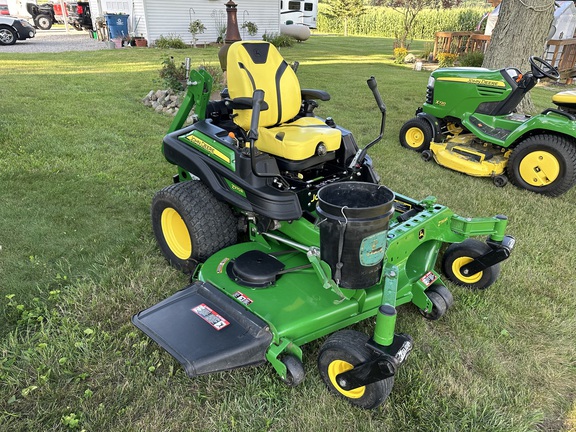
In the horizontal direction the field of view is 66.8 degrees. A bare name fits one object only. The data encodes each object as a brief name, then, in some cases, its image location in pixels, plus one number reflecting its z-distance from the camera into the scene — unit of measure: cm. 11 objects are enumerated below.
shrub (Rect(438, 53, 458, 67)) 1275
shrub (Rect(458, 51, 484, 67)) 1159
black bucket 186
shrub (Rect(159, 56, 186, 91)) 726
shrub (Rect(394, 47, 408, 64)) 1459
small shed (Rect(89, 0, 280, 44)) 1498
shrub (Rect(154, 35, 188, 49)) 1467
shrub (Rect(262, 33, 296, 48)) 1734
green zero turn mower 197
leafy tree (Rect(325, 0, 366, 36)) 3027
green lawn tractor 447
